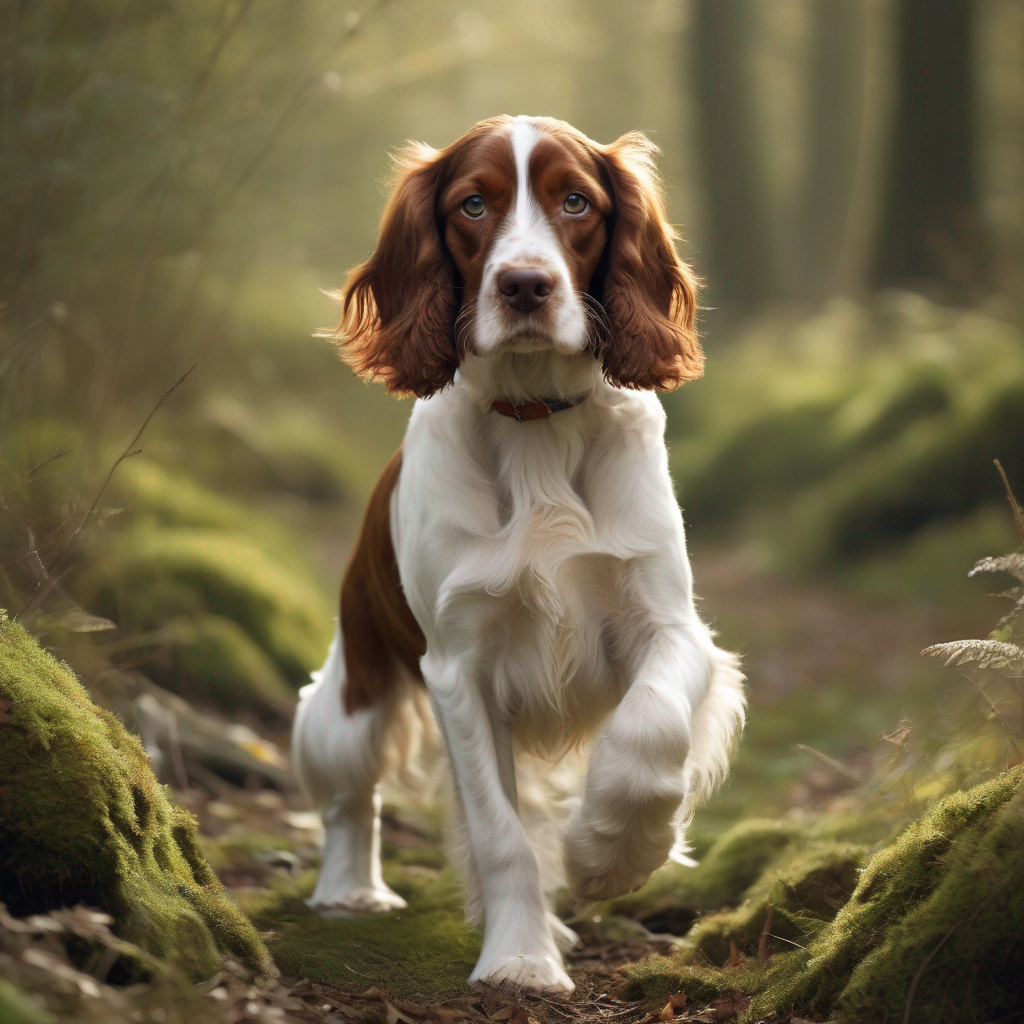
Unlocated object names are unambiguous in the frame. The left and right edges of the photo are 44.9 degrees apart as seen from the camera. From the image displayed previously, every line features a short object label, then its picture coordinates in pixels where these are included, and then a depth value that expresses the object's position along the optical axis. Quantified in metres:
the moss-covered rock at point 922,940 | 2.04
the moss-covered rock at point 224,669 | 5.59
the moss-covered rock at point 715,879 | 3.57
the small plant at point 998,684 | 2.47
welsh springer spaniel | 2.84
